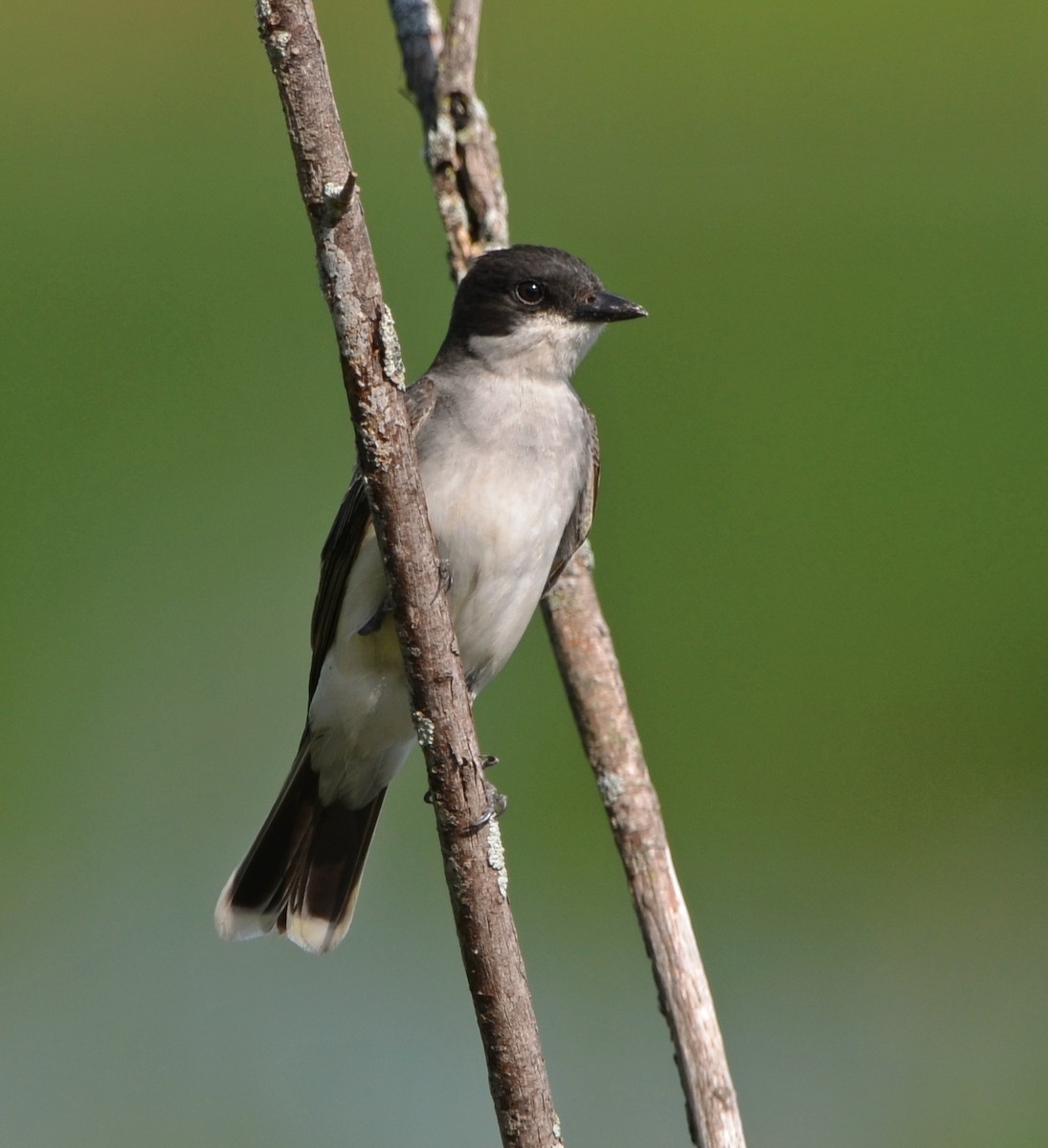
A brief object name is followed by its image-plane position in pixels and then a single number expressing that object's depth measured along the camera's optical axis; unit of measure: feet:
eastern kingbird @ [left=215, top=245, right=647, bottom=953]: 21.62
